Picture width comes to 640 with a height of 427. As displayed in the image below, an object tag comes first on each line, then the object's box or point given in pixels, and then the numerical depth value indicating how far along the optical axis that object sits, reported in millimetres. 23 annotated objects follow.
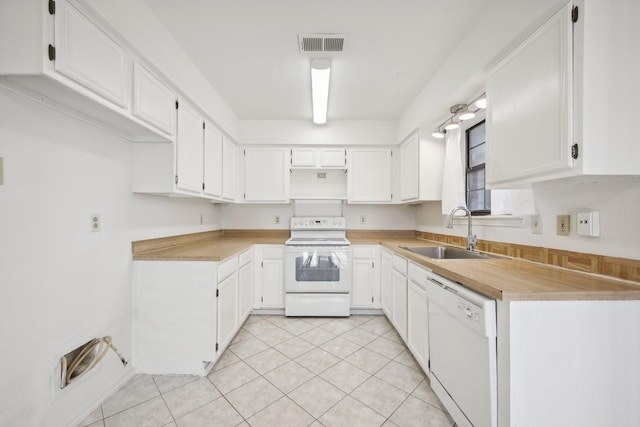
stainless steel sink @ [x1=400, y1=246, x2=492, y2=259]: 2133
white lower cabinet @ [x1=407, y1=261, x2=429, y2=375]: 1714
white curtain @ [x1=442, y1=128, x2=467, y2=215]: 2256
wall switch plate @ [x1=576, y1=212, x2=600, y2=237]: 1132
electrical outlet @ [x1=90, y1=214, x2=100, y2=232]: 1496
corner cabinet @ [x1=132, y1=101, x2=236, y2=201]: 1810
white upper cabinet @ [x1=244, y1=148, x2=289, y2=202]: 3188
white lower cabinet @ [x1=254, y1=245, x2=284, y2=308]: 2869
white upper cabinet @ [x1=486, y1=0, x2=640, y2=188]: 933
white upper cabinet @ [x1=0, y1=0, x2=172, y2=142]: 956
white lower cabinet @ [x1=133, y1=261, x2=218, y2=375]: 1795
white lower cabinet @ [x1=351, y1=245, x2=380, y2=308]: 2885
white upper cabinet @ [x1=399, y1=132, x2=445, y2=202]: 2512
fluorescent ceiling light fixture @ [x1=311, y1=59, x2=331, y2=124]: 1914
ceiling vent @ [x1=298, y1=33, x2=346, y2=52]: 1676
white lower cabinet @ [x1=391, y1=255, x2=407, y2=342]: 2131
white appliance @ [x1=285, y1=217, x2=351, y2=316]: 2771
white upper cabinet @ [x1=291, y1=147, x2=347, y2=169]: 3199
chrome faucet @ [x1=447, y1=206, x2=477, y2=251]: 1946
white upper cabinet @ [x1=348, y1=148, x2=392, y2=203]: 3188
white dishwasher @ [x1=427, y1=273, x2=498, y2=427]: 1027
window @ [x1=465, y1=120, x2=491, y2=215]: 2202
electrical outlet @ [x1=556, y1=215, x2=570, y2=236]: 1271
